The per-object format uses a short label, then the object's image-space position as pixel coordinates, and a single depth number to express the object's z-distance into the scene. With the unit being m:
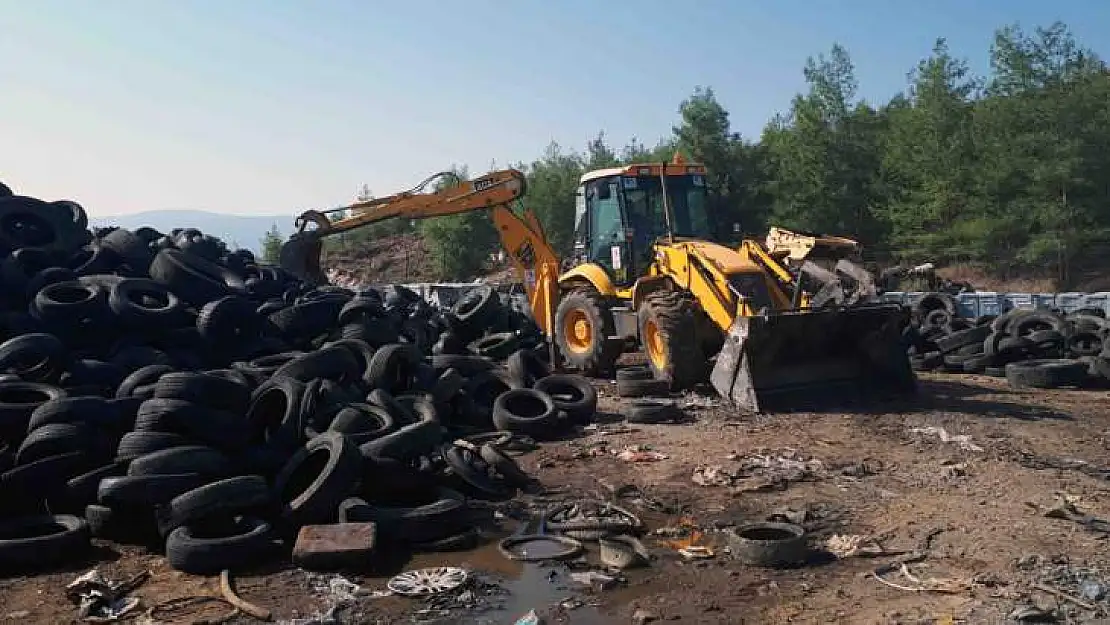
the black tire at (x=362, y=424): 7.31
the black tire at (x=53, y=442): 6.84
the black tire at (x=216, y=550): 5.84
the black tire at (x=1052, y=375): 11.54
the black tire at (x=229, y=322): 10.27
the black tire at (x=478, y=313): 14.87
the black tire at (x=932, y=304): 16.00
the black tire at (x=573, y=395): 10.32
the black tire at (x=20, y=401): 7.31
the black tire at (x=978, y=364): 12.98
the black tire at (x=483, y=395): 10.16
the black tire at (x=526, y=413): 9.74
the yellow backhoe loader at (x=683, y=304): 10.37
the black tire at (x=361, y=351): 9.82
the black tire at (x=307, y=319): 11.25
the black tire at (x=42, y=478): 6.66
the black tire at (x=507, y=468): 7.90
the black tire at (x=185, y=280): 11.48
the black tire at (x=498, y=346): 14.42
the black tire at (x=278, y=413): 7.45
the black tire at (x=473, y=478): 7.59
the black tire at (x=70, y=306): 9.73
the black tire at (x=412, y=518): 6.31
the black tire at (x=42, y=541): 5.97
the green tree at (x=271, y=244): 53.02
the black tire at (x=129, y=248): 12.62
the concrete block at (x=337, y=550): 5.82
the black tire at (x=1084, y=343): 12.74
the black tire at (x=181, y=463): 6.39
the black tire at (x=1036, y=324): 13.09
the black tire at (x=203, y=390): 7.13
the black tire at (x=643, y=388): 11.24
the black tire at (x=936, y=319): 15.32
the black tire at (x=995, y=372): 12.77
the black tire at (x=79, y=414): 7.07
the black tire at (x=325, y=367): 8.55
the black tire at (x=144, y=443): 6.68
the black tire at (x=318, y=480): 6.45
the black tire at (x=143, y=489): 6.23
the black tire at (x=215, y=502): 6.15
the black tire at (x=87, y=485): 6.69
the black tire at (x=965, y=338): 13.54
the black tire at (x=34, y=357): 8.74
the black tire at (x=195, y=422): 6.87
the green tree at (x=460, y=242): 44.19
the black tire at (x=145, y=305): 10.04
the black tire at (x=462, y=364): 11.38
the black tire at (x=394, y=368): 9.30
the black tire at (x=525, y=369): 11.30
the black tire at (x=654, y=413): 10.14
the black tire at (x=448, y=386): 9.82
